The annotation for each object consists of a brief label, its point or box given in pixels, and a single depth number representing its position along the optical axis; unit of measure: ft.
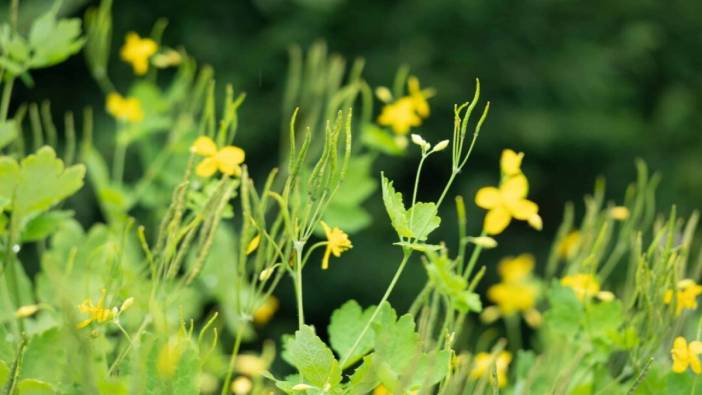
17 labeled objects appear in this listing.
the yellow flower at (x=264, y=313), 4.76
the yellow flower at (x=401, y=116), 4.01
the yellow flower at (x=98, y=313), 3.43
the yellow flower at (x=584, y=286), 3.69
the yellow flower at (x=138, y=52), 4.23
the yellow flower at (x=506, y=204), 3.49
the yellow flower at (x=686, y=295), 3.59
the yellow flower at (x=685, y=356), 3.47
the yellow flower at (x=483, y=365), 3.70
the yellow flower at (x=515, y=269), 5.68
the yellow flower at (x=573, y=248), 3.77
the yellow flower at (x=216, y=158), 3.56
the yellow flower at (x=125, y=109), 4.28
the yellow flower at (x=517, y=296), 5.34
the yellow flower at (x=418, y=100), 4.03
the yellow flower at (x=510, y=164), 3.51
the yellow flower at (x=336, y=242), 3.45
